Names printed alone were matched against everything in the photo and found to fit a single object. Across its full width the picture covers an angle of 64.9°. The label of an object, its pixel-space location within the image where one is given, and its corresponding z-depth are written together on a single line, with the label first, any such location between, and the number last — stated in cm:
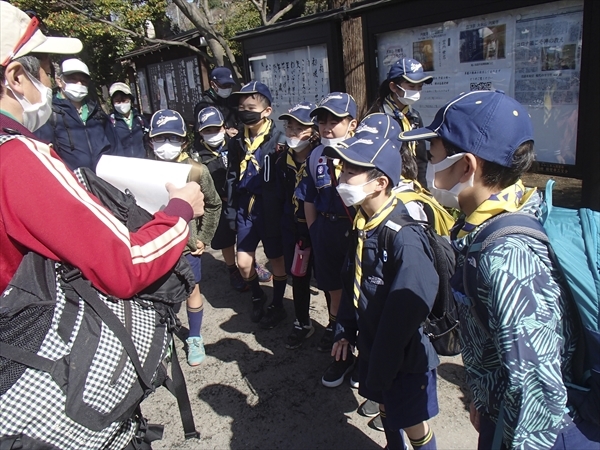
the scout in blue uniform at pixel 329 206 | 316
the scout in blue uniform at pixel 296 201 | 354
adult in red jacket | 123
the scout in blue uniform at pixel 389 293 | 190
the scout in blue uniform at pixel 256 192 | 397
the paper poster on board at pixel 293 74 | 566
